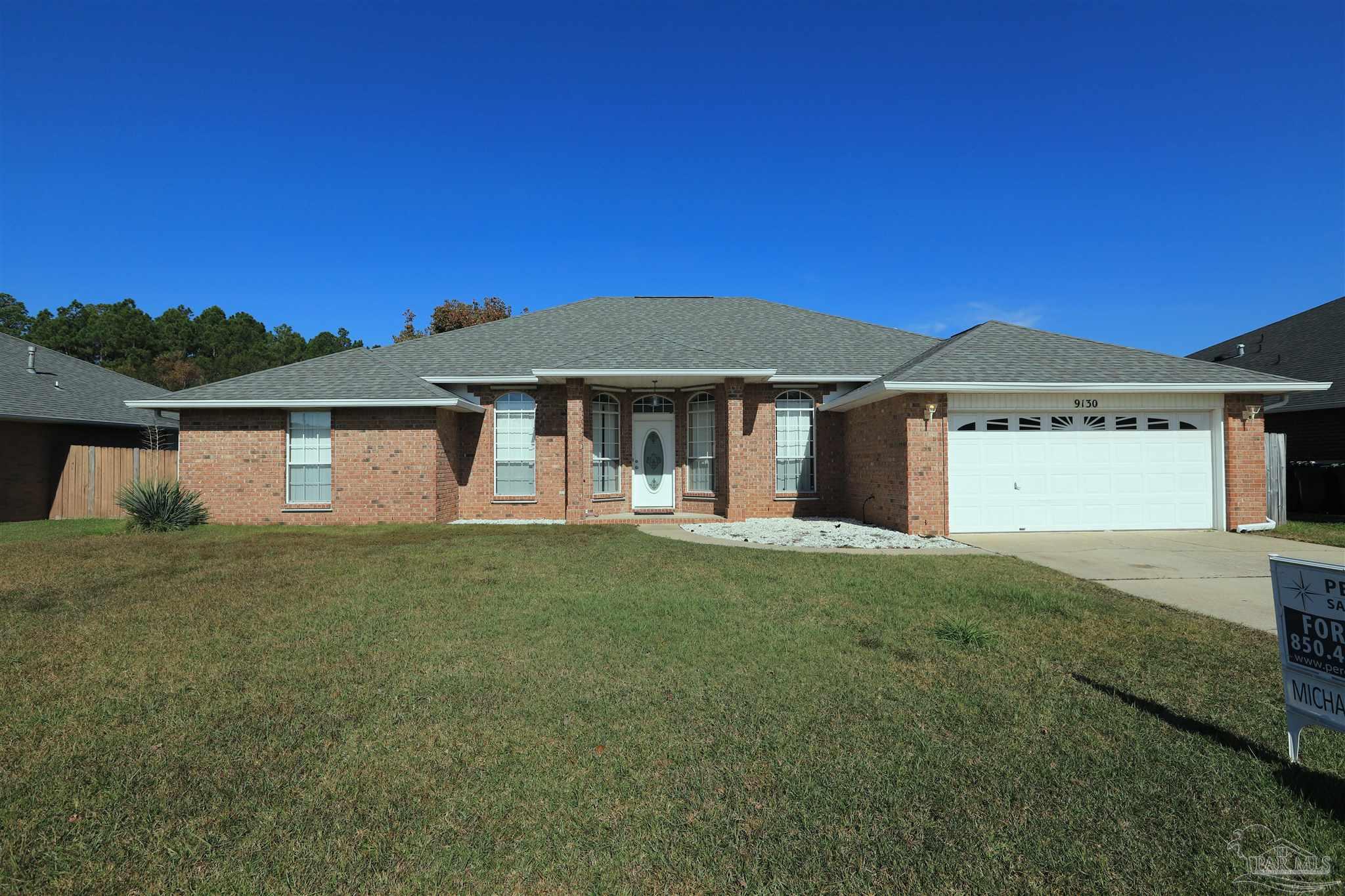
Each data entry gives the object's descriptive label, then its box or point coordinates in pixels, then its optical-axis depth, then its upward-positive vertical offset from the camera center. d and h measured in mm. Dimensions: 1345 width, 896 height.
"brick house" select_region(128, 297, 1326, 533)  12500 +682
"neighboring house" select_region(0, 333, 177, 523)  16312 +1232
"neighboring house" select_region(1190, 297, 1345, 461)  17281 +2864
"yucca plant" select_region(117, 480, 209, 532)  13297 -938
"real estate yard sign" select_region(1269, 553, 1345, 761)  3305 -974
